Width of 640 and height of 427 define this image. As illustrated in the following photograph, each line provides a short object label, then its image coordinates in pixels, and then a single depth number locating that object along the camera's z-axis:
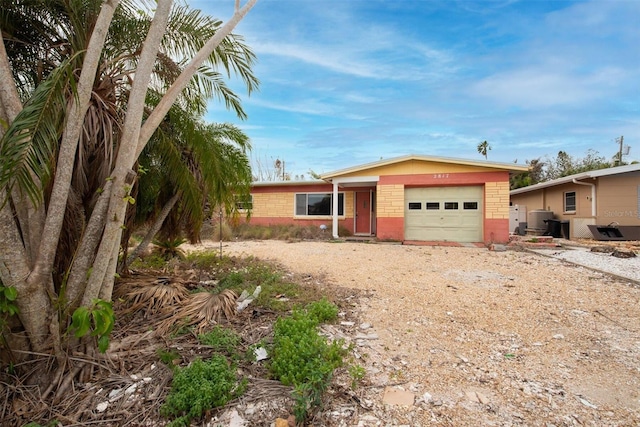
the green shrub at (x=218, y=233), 13.78
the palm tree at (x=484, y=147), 40.56
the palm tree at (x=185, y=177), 4.61
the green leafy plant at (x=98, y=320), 2.10
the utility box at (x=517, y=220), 17.47
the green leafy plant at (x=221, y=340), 2.85
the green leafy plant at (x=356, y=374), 2.49
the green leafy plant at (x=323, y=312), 3.69
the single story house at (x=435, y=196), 12.23
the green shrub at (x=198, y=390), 2.11
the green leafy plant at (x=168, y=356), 2.65
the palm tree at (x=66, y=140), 2.07
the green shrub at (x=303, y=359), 2.17
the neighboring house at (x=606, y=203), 13.08
